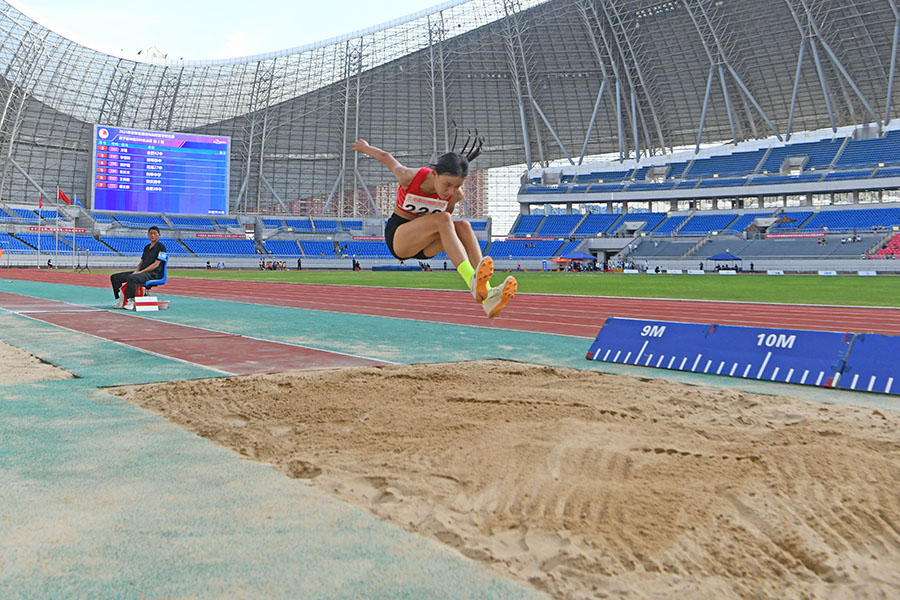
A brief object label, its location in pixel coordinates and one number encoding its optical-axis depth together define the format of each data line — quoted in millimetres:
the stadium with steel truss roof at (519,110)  56781
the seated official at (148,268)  13578
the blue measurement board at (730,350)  6109
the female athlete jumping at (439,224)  5738
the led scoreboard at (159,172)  55281
